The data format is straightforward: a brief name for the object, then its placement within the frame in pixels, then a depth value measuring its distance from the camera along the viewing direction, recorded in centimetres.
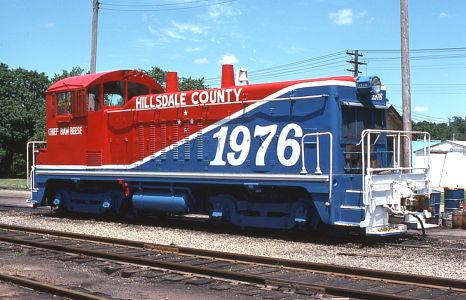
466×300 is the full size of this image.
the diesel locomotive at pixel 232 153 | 1141
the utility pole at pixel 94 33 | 2519
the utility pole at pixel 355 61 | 4728
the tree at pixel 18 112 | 5600
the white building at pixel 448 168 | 3944
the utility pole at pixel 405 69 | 1582
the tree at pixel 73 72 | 5728
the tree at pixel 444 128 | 11826
